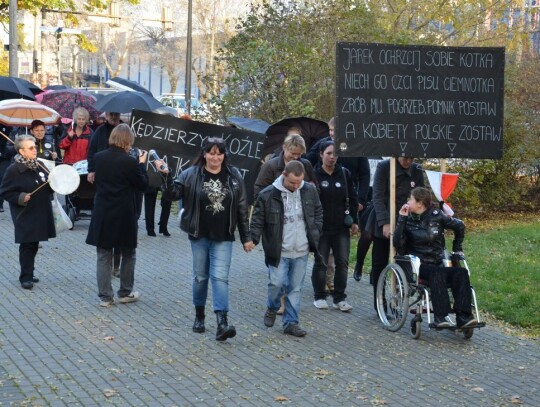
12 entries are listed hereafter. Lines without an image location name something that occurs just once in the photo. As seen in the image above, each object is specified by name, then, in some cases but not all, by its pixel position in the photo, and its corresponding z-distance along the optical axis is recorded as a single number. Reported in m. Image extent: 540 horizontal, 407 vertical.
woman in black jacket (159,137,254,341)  9.41
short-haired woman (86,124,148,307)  10.69
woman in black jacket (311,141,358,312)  10.77
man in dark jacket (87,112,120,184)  14.11
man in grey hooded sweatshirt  9.63
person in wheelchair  9.44
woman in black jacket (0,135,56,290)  11.65
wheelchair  9.52
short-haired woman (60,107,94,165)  16.50
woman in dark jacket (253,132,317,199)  10.33
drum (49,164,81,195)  11.77
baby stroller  16.24
